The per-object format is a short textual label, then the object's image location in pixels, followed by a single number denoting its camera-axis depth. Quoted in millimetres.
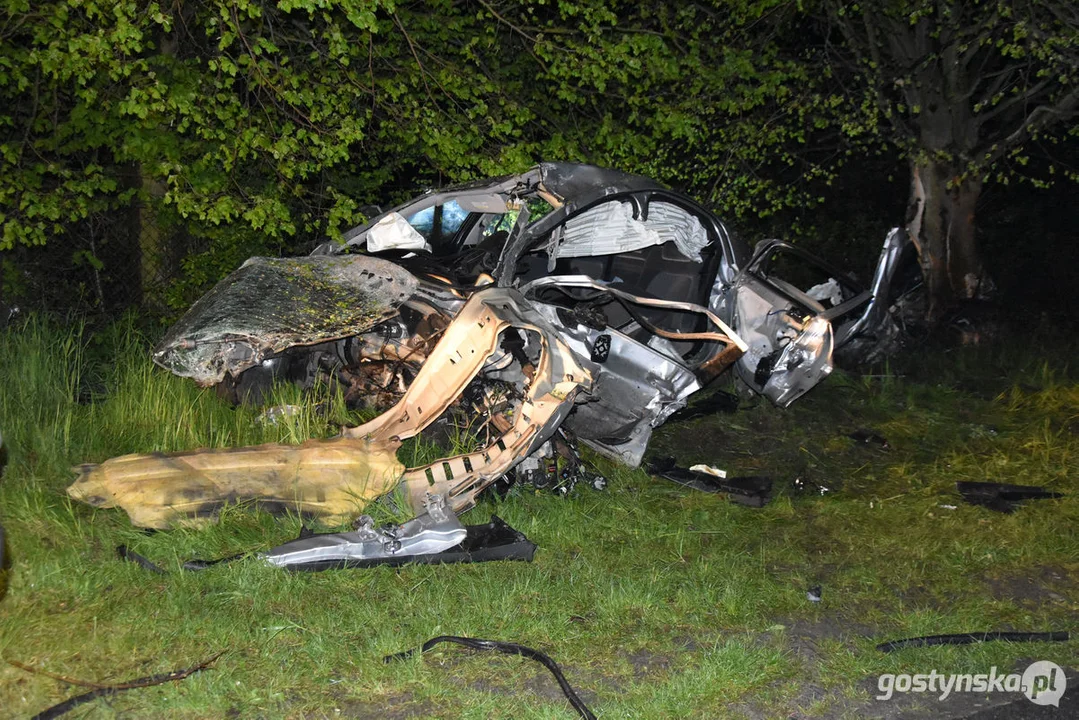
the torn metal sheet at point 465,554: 4555
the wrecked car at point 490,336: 4953
